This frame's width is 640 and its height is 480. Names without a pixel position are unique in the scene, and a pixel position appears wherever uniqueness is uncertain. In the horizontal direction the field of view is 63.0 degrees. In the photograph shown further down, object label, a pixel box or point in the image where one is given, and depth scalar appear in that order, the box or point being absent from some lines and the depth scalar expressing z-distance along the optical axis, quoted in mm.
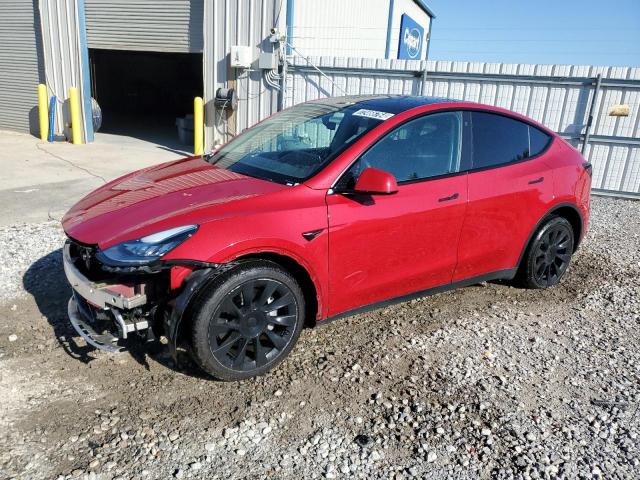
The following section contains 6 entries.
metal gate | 9055
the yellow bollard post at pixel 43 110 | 12758
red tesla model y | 2951
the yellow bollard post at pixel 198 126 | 11458
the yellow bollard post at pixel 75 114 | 12469
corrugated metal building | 10969
